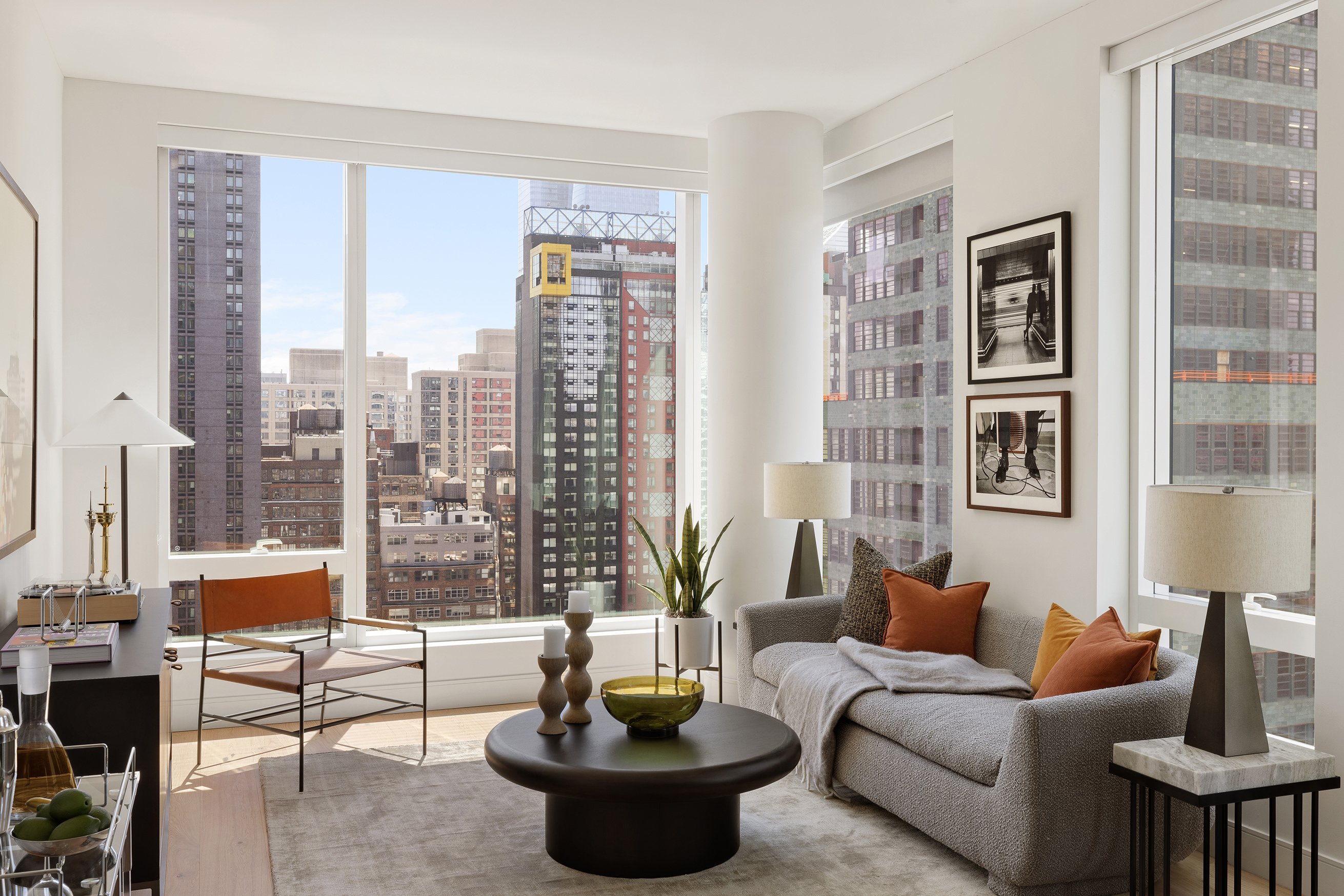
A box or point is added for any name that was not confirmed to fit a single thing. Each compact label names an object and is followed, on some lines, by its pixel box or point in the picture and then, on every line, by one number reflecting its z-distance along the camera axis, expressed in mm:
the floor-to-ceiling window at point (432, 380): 4945
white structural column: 5133
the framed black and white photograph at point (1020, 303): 3857
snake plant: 4824
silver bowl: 1226
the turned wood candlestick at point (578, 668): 3291
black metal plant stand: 4769
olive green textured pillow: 4195
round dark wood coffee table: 2850
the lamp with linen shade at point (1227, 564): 2562
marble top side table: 2543
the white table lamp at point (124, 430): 4012
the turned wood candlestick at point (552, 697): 3201
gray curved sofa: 2779
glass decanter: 1484
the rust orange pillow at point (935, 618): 4023
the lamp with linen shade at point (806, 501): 4551
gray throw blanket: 3543
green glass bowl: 3139
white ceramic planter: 4867
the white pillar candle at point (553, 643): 3234
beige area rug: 2998
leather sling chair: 3900
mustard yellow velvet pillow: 3441
